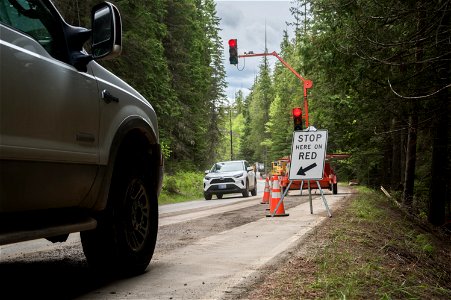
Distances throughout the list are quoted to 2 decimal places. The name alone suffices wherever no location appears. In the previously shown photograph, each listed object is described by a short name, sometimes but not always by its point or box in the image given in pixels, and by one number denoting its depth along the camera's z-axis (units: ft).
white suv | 68.69
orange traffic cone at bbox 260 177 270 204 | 49.25
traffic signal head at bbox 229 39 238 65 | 63.93
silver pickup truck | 9.30
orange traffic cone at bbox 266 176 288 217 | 33.83
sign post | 33.06
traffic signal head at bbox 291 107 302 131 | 49.32
